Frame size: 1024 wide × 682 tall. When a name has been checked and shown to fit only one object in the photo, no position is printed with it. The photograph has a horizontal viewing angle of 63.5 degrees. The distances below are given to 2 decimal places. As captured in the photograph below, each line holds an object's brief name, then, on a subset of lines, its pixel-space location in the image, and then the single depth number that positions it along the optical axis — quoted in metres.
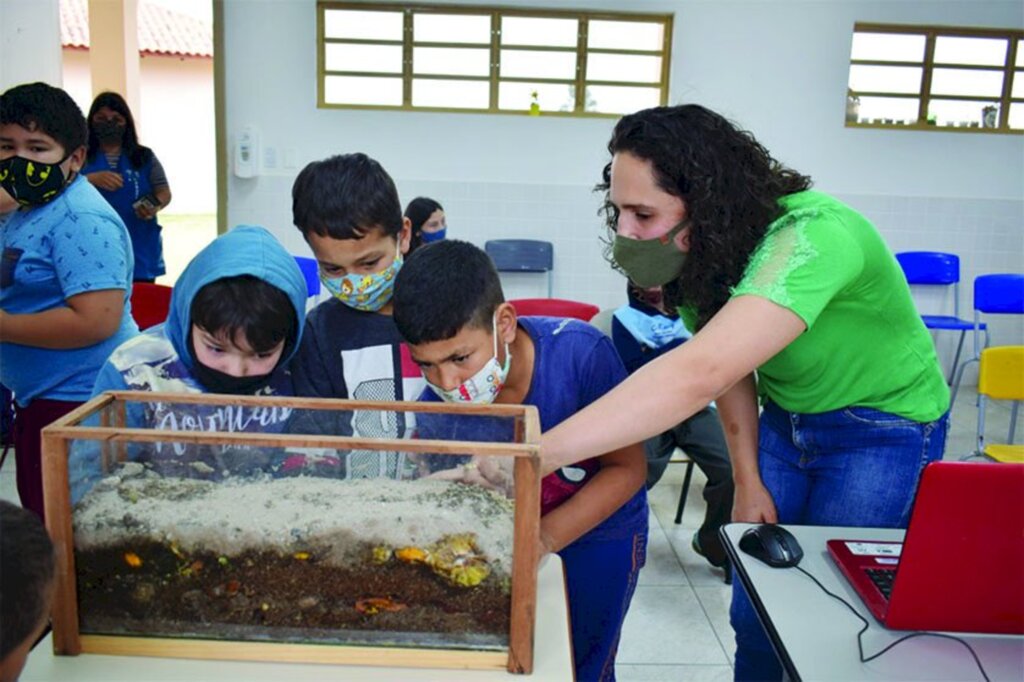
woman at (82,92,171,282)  3.92
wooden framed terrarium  0.85
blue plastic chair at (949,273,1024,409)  4.55
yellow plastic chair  2.73
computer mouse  1.23
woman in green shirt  1.13
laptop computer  0.95
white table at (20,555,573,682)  0.90
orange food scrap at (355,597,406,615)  0.90
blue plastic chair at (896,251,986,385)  5.07
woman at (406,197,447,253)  3.47
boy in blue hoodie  1.16
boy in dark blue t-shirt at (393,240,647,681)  1.19
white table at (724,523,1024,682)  0.99
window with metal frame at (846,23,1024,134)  5.18
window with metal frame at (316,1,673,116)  4.98
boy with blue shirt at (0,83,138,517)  1.72
